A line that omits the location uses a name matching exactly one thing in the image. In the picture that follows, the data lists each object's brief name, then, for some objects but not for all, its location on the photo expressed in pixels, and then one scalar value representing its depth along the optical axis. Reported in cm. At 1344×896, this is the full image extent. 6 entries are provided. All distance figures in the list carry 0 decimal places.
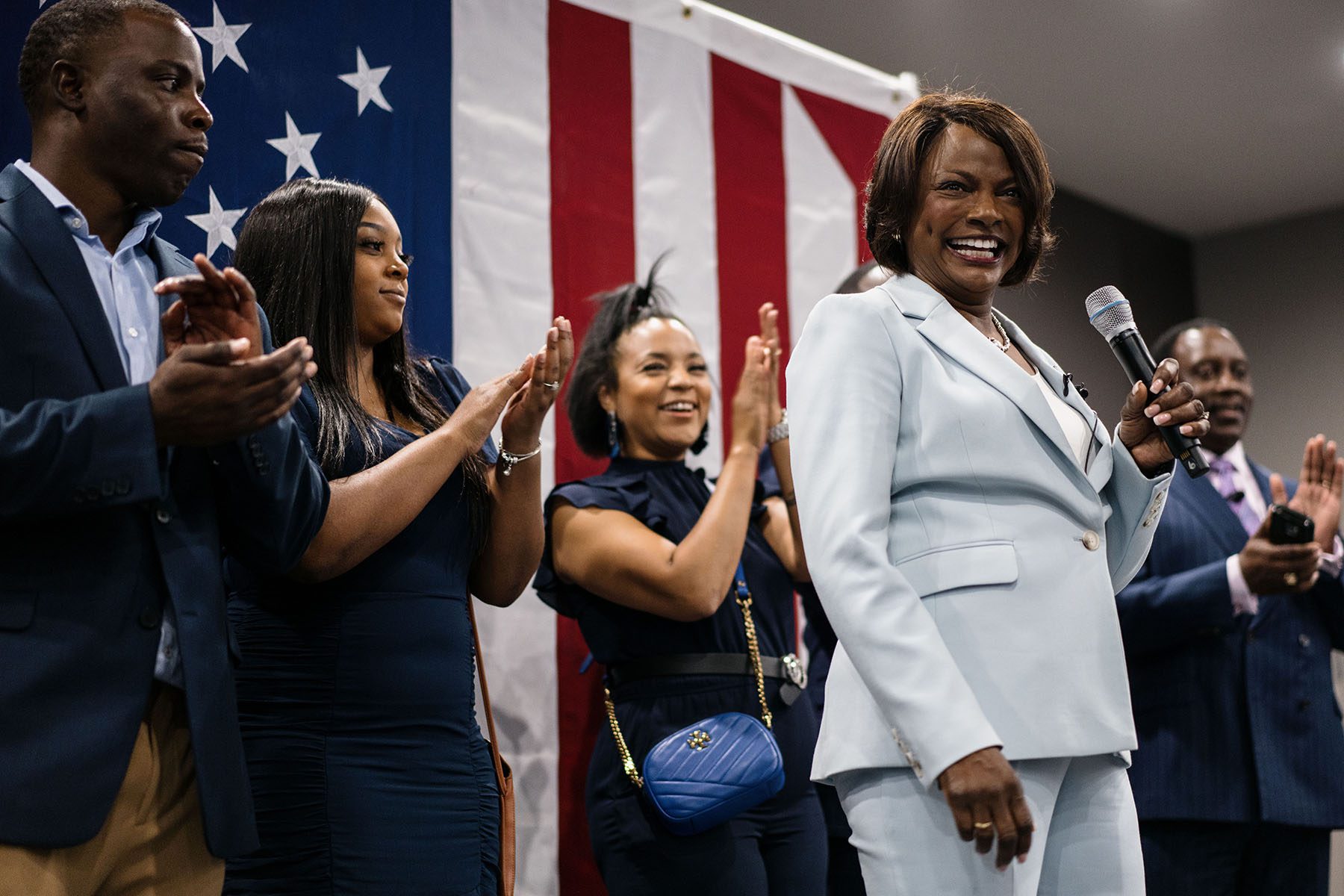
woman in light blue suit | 154
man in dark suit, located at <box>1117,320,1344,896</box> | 323
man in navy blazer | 147
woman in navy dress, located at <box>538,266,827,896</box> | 272
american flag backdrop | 305
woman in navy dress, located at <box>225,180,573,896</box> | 200
